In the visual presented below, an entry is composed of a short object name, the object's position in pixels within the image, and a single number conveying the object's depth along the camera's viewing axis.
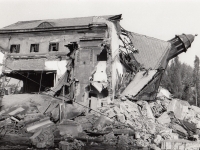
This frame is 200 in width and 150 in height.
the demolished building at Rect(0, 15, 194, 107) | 18.62
